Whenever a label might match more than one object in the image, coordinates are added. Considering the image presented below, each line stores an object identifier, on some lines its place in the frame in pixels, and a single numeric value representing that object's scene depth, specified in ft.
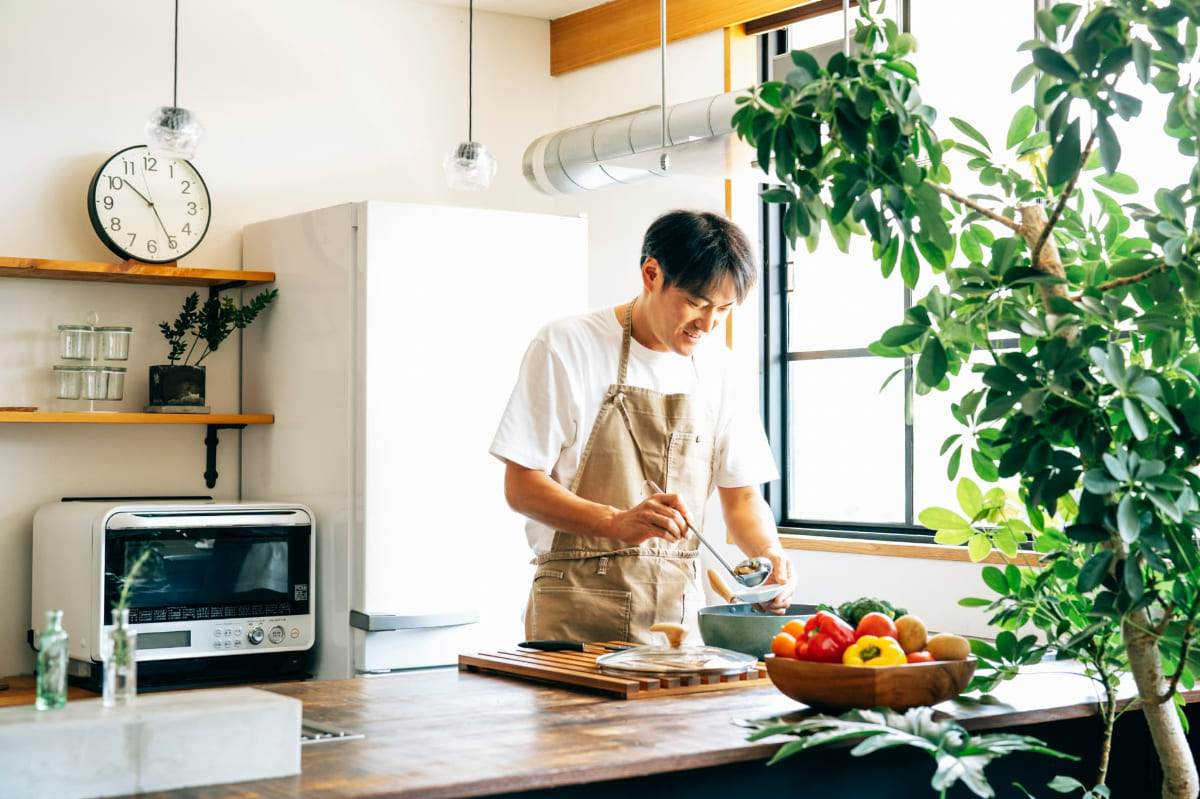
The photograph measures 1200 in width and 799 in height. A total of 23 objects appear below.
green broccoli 6.87
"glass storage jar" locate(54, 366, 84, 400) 12.76
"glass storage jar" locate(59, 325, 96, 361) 12.64
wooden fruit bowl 5.85
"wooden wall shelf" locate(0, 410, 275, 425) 12.01
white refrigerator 12.12
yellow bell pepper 5.98
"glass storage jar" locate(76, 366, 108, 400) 12.73
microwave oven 11.38
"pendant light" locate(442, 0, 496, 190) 12.80
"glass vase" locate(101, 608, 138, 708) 4.88
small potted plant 13.03
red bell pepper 6.05
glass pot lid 7.03
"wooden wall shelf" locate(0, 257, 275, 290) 12.21
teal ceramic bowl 7.63
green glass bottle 4.75
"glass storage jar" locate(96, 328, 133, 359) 12.78
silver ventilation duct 11.62
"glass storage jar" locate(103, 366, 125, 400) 12.81
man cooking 8.71
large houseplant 5.19
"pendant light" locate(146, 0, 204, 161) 11.73
